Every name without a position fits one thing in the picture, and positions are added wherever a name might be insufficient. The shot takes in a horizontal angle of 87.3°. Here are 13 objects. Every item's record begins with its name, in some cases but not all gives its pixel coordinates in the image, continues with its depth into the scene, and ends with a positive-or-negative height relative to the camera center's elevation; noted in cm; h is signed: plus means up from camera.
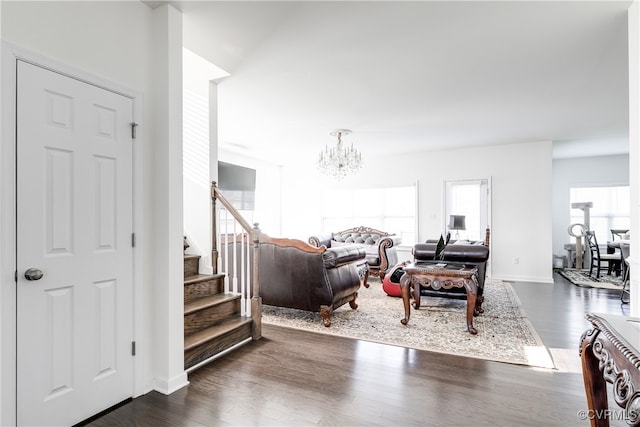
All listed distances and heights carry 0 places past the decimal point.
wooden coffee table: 347 -73
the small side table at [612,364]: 112 -60
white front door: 174 -21
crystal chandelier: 579 +90
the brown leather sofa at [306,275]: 369 -72
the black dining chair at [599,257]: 650 -90
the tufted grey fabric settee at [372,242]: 640 -63
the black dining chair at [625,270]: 481 -96
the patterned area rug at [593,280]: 591 -131
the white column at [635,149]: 221 +42
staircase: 269 -97
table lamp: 657 -20
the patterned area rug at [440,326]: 301 -125
